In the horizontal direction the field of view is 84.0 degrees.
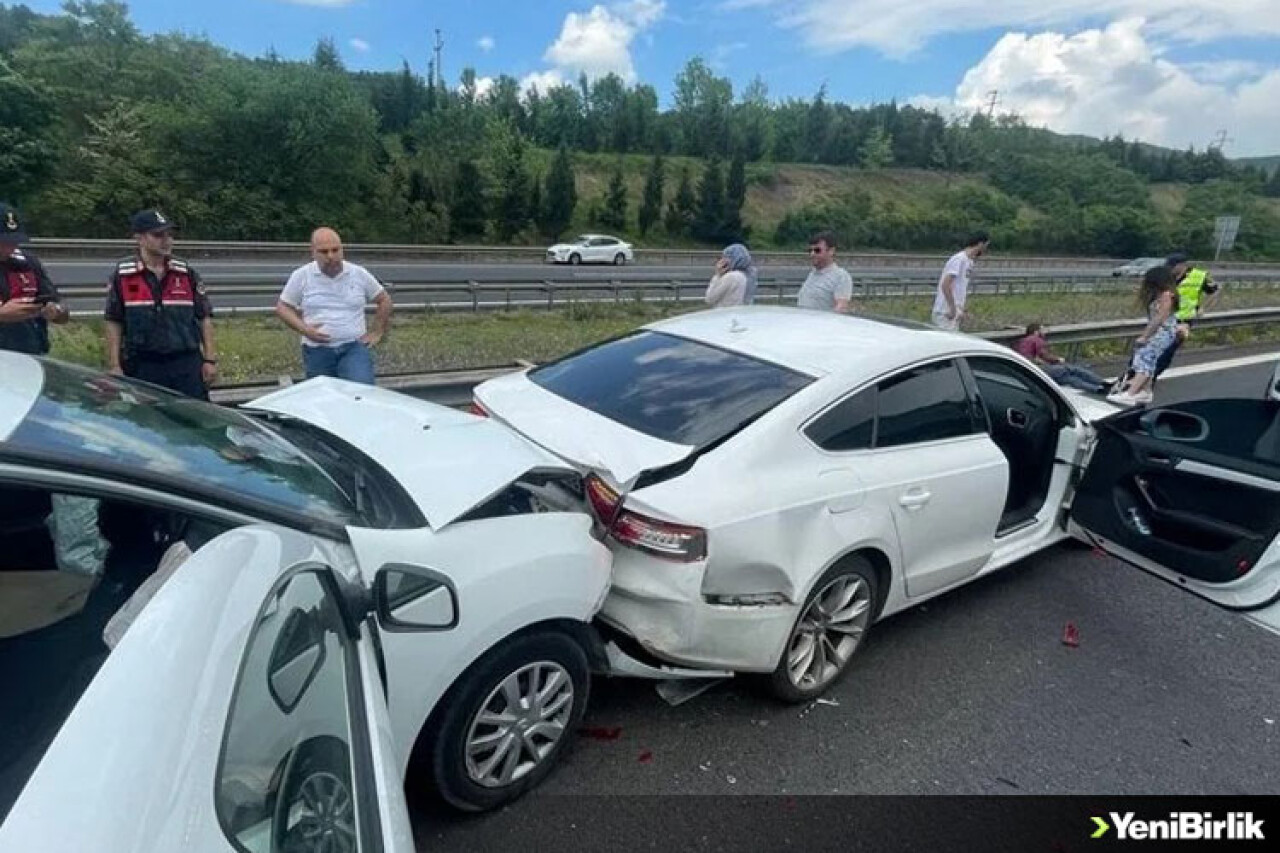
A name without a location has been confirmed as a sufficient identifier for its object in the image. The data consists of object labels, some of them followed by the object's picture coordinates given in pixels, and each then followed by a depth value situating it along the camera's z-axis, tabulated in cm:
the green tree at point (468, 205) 4022
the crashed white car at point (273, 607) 97
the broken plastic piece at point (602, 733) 273
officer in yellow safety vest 683
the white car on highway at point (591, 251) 3158
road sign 2059
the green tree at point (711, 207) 5238
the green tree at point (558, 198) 4453
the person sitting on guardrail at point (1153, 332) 661
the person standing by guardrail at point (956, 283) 742
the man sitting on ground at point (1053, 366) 658
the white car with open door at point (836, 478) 258
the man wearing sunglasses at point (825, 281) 628
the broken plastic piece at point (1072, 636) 349
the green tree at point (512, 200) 4212
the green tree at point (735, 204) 5300
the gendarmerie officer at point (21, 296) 402
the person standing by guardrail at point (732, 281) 633
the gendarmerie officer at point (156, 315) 402
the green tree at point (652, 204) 5138
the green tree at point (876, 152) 8069
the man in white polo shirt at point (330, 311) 482
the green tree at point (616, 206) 5016
